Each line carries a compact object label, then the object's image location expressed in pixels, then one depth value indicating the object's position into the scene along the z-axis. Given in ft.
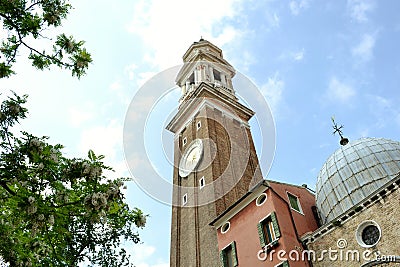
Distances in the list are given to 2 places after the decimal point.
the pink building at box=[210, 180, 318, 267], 55.57
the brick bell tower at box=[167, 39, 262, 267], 86.17
